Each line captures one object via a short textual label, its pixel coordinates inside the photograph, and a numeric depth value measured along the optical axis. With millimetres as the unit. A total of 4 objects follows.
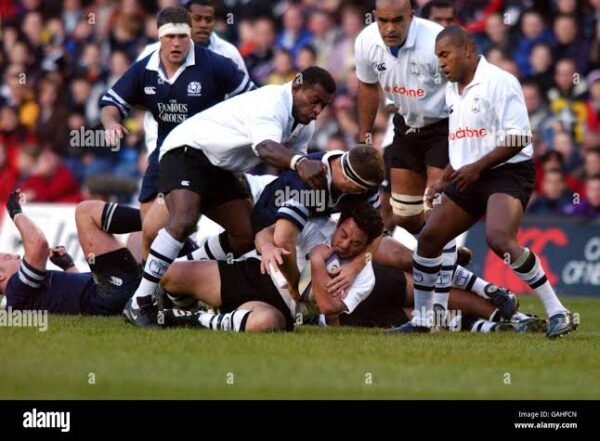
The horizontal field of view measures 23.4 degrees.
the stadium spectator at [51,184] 20500
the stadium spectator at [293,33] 20141
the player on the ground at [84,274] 11750
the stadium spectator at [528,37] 18000
